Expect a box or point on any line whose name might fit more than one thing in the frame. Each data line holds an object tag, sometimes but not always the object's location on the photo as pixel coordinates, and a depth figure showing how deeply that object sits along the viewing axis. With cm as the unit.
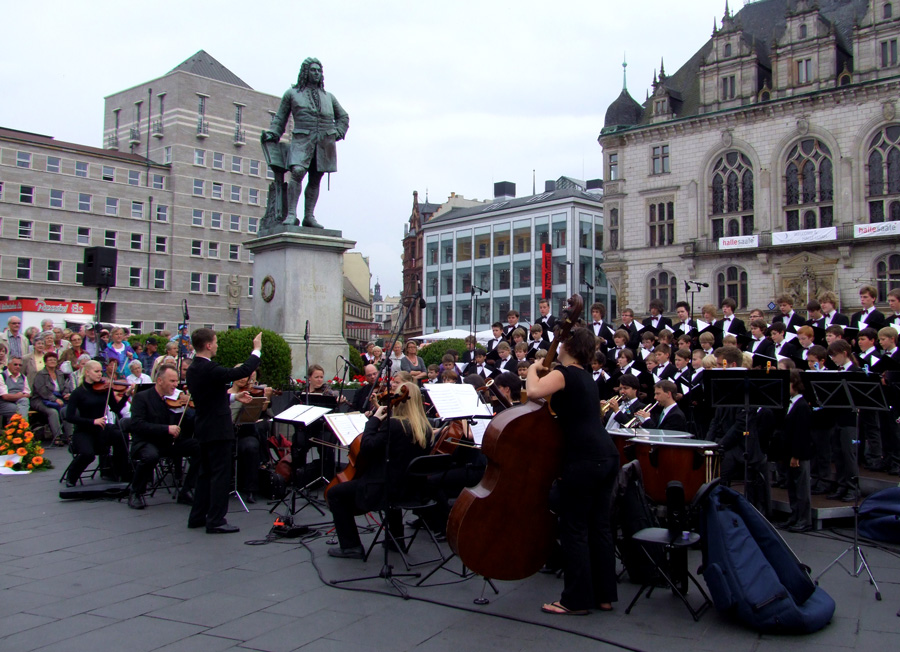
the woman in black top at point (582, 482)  526
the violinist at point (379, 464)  656
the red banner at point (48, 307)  2916
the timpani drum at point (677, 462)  616
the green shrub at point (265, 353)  1297
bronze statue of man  1425
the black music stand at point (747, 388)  682
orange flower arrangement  1196
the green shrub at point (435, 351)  1916
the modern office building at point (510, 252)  6291
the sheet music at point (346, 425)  764
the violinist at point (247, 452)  953
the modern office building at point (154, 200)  5525
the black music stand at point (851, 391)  664
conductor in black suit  784
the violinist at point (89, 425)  1020
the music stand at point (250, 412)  934
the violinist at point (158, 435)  917
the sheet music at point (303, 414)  855
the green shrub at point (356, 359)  1615
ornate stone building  4188
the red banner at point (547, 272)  5962
